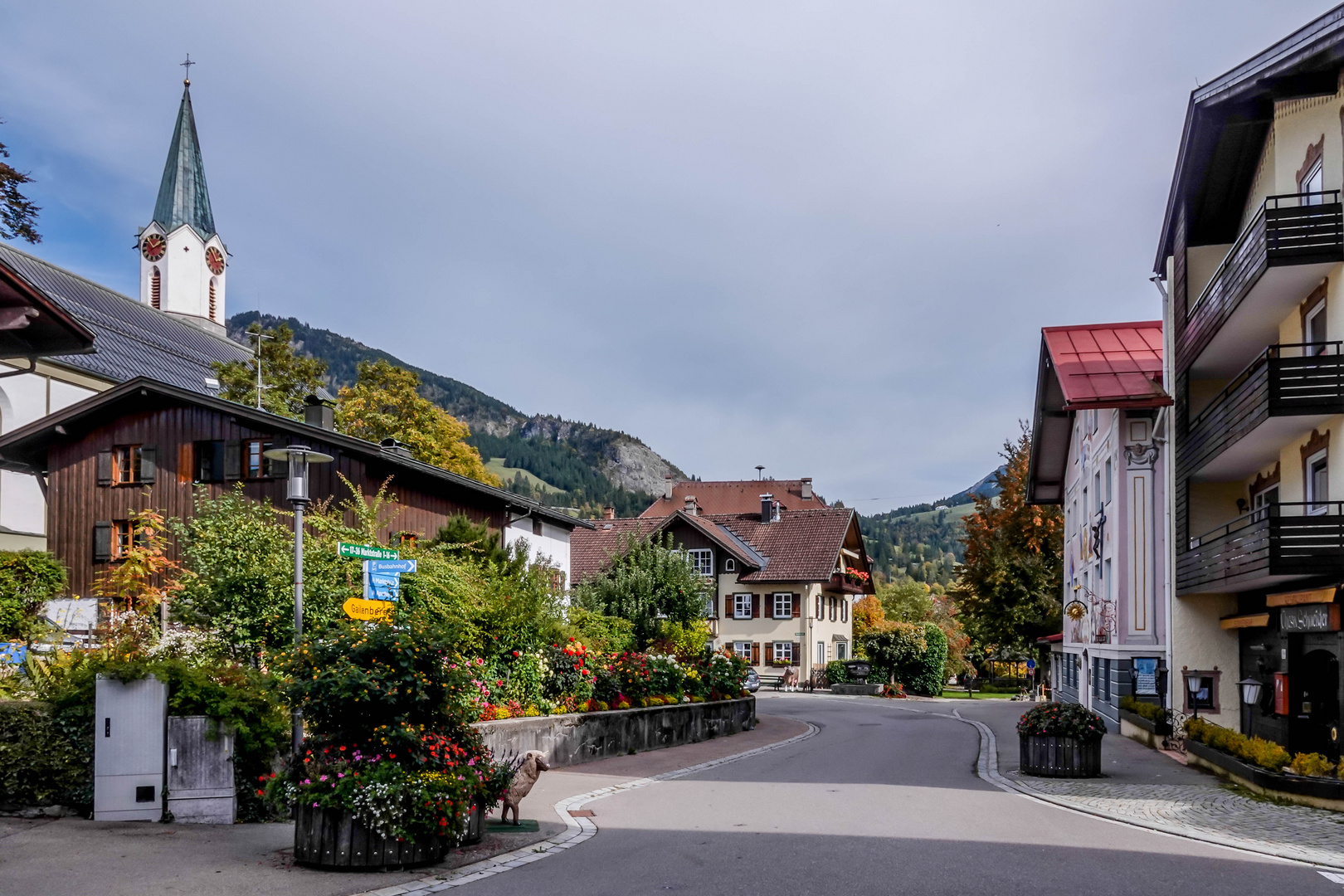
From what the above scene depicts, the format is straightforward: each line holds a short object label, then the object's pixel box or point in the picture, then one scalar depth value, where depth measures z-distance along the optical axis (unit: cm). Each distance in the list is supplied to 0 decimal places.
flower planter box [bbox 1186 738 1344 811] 1374
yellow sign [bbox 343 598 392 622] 1293
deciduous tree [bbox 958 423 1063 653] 4803
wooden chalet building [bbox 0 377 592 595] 2927
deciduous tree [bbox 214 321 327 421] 4075
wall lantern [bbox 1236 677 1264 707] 1844
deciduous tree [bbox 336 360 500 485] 4256
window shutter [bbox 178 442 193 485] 3012
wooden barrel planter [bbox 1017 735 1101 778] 1694
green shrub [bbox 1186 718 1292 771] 1498
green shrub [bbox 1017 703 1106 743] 1683
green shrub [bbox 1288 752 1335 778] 1412
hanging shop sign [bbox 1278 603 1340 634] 1656
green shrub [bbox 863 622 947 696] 5338
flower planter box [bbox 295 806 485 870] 974
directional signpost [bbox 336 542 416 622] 1343
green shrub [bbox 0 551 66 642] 2561
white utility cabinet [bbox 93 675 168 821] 1134
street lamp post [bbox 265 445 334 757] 1281
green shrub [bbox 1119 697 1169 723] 2320
